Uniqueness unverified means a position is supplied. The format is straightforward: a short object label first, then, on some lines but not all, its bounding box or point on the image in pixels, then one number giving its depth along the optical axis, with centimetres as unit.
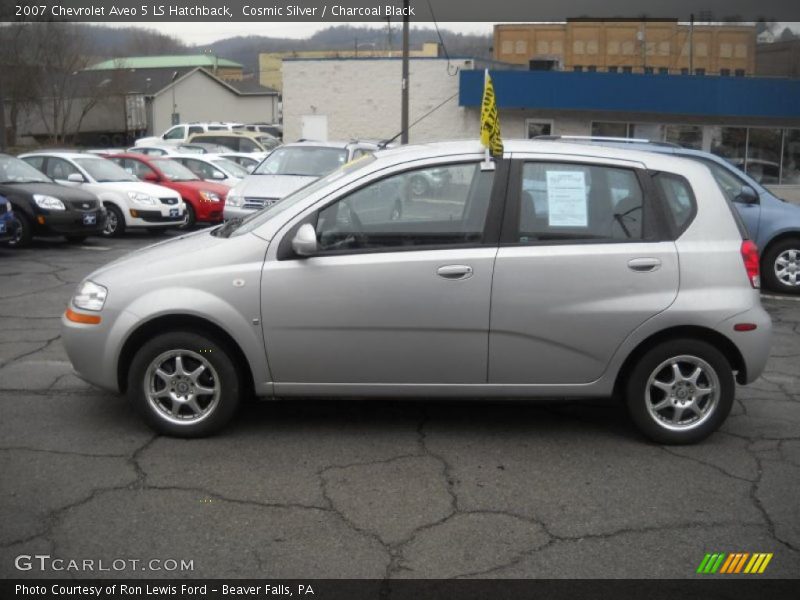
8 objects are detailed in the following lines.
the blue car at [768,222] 1077
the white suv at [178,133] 3719
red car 1744
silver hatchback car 509
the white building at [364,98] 3180
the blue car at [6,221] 1255
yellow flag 525
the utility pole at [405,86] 2423
